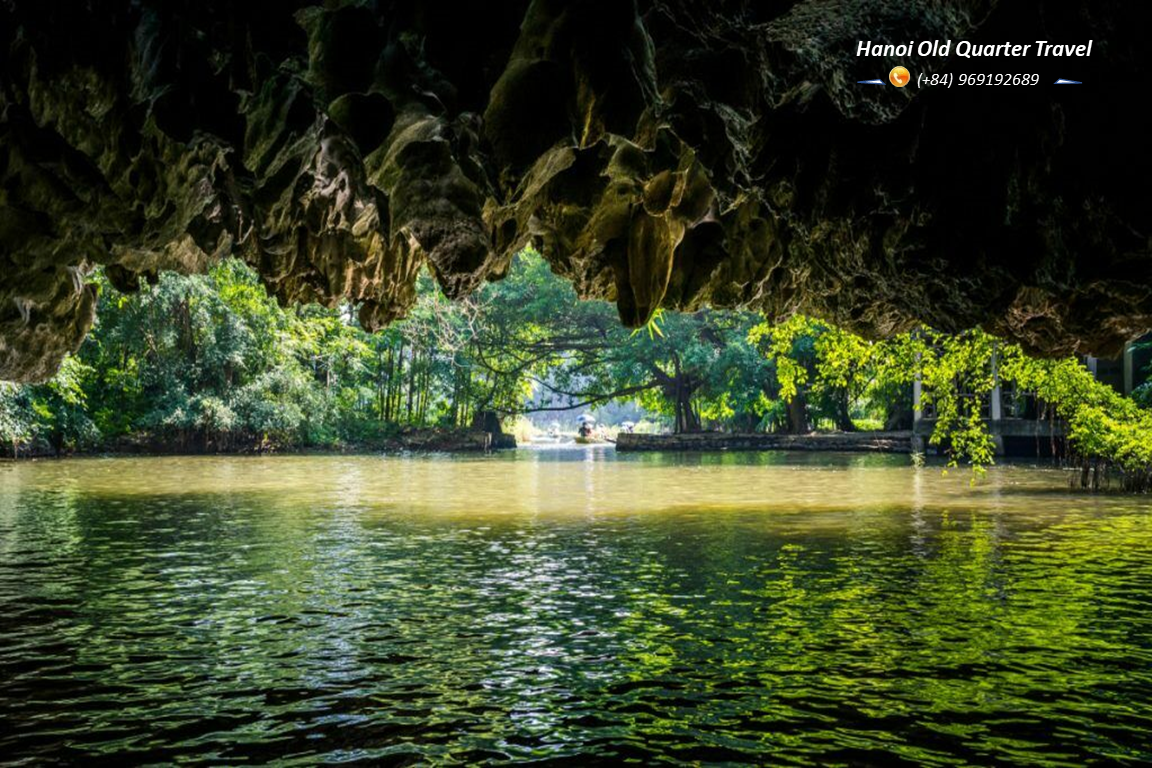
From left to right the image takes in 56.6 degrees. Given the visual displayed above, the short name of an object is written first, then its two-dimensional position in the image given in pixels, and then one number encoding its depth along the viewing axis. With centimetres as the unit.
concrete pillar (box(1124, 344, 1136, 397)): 2983
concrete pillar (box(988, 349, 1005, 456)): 3678
